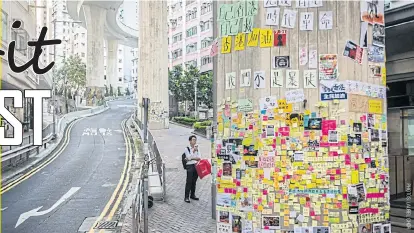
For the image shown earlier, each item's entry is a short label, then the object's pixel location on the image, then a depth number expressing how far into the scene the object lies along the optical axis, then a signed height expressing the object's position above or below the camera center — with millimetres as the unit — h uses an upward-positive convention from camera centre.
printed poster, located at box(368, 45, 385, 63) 5676 +800
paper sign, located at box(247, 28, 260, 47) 5621 +1011
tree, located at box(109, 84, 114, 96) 97475 +5917
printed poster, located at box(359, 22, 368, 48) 5562 +1021
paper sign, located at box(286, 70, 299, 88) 5465 +457
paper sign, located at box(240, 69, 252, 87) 5727 +505
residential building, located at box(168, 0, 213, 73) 61250 +12712
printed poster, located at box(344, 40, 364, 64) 5461 +799
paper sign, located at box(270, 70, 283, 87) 5516 +469
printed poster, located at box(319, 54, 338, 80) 5422 +605
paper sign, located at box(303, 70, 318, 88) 5430 +445
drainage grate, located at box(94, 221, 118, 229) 9384 -2413
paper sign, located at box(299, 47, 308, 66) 5449 +737
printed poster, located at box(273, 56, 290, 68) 5496 +673
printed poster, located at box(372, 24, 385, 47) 5734 +1057
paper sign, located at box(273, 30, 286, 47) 5520 +981
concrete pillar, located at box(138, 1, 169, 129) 38312 +5102
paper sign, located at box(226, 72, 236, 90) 5969 +482
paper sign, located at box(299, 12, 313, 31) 5449 +1180
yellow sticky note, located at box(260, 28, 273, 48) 5555 +988
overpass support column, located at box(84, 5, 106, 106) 66812 +9653
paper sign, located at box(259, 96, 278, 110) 5531 +153
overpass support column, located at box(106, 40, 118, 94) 92500 +11530
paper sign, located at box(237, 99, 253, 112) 5715 +132
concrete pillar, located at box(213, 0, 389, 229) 5426 -55
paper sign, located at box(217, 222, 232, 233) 6003 -1576
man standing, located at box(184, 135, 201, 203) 10820 -1067
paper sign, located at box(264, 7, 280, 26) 5527 +1262
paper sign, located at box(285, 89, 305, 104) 5449 +235
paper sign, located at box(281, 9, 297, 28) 5484 +1224
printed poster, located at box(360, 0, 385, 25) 5598 +1360
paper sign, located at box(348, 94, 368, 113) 5445 +141
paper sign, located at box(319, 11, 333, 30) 5430 +1185
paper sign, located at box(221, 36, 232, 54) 6020 +993
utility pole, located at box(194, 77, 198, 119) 48138 +2590
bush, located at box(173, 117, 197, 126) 43347 -511
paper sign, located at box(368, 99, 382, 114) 5632 +105
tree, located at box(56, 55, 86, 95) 70438 +7210
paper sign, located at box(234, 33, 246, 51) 5786 +993
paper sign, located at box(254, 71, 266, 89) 5574 +461
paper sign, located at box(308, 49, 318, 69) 5430 +697
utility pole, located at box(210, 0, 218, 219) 8434 -275
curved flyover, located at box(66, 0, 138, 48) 67938 +17789
